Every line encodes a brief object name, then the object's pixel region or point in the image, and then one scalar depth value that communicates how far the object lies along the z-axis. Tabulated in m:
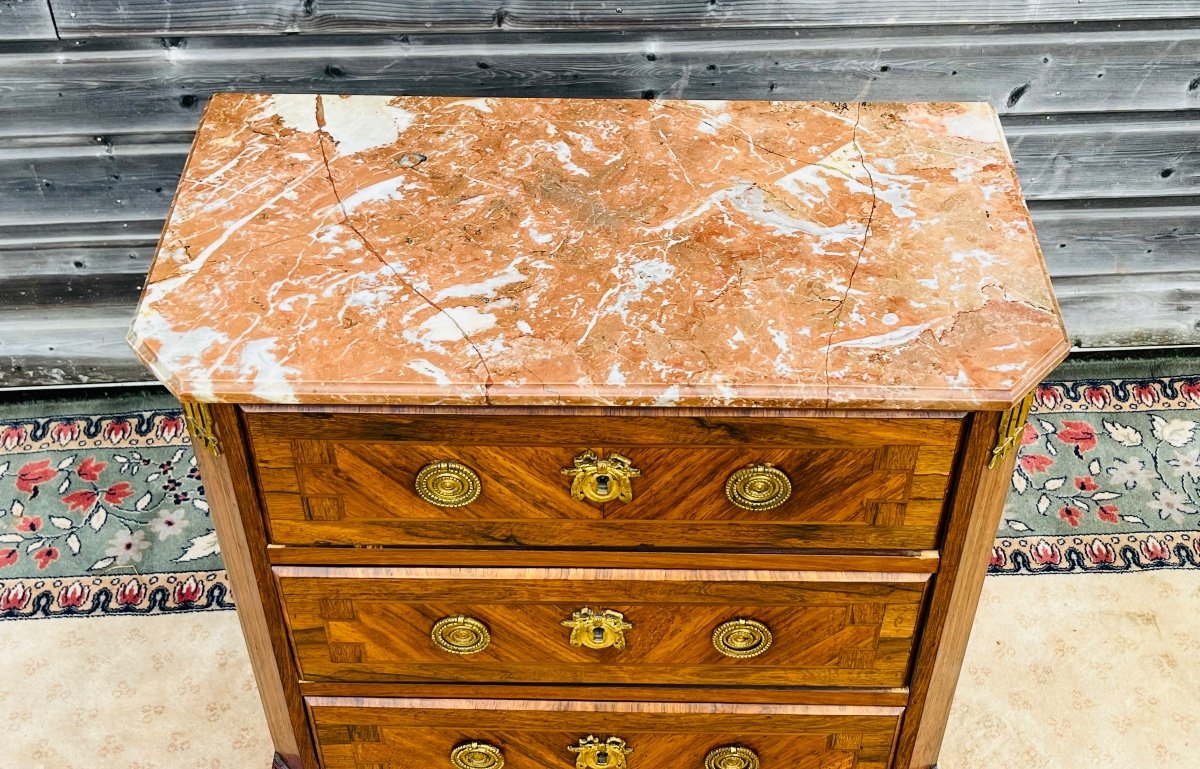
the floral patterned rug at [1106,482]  2.39
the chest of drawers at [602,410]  1.33
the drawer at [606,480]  1.35
